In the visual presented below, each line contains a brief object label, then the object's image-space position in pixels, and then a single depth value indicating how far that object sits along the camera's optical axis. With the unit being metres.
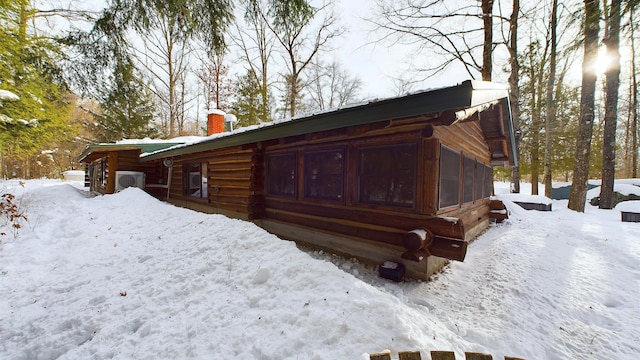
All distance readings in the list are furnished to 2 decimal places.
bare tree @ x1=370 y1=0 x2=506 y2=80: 10.76
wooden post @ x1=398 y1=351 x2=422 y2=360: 1.66
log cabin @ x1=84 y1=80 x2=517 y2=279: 3.82
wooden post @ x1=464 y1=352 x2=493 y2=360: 1.64
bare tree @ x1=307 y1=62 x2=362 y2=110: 24.90
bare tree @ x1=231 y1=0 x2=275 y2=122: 18.73
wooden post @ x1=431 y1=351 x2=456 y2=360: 1.68
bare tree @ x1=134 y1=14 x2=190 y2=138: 18.80
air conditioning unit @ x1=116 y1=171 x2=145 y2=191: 11.08
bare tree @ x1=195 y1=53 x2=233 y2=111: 20.91
